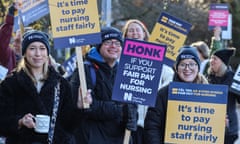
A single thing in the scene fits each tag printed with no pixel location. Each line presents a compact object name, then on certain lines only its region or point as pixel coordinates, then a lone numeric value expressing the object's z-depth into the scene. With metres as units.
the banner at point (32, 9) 11.82
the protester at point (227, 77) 10.80
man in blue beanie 8.28
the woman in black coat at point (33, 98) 7.65
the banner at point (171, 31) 12.04
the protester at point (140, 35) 10.60
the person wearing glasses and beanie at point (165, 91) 8.48
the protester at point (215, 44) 15.42
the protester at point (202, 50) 14.02
